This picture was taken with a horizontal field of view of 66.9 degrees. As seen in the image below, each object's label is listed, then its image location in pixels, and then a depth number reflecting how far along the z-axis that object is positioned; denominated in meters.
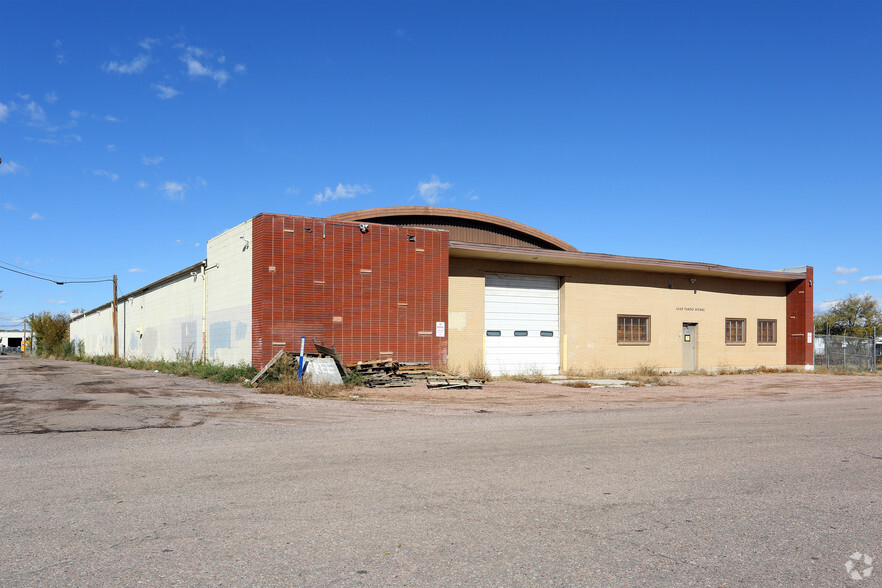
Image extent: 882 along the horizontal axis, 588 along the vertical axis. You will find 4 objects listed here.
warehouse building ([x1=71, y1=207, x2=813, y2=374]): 22.36
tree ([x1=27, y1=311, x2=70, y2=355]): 73.69
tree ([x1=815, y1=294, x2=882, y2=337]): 55.50
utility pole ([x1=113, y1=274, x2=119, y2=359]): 44.34
